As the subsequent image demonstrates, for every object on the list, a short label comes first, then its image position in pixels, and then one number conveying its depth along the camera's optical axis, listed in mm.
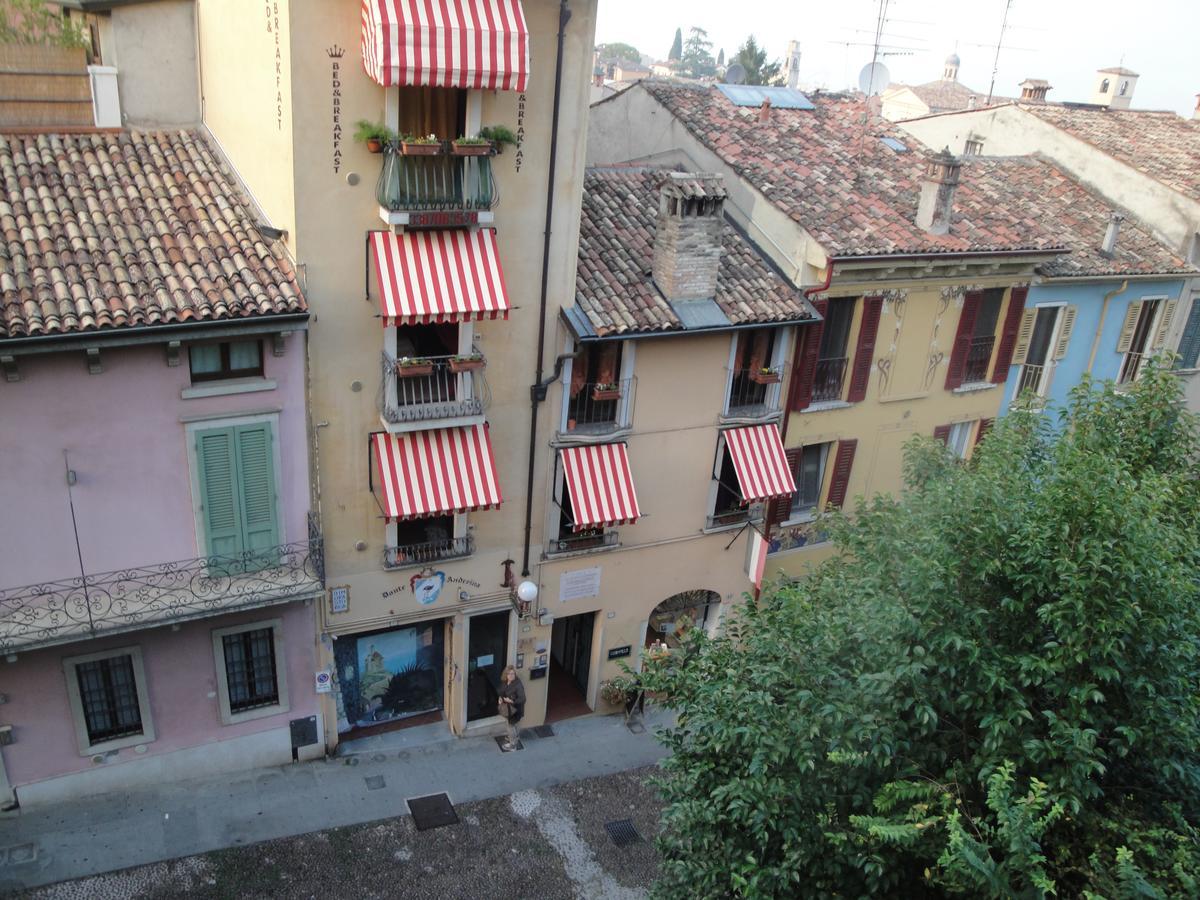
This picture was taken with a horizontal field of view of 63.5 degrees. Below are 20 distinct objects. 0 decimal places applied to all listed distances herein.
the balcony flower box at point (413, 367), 15312
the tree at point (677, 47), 169500
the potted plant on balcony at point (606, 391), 17531
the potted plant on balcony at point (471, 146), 14312
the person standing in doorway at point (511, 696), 18922
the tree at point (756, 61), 84562
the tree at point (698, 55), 159625
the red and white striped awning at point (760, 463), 18922
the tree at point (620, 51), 174750
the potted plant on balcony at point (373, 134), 14172
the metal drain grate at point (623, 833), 17261
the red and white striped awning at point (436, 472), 15805
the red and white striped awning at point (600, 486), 17547
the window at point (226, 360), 14375
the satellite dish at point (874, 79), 23069
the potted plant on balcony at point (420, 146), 13984
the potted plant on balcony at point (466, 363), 15672
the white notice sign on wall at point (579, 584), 18953
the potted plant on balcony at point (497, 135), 14820
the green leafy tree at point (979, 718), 8359
